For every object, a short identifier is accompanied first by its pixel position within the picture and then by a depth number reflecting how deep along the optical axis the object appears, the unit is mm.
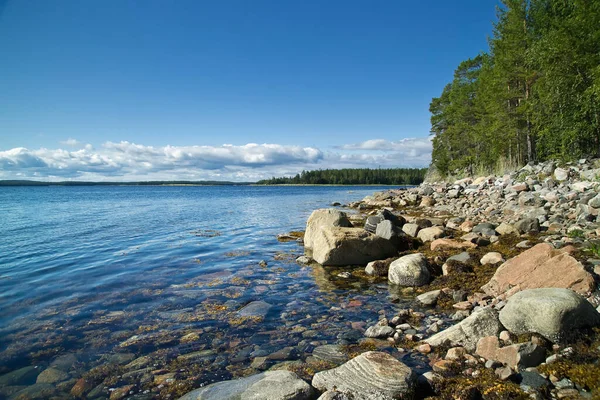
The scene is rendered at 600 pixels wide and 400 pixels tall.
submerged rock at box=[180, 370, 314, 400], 4316
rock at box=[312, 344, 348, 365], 5598
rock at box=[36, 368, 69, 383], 5406
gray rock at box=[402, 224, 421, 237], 14968
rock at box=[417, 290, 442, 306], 7812
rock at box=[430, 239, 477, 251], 11859
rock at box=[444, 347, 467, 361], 5102
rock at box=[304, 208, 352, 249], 15526
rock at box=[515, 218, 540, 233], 12688
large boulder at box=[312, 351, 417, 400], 4270
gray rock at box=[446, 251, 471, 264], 10133
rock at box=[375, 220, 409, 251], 13198
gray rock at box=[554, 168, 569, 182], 20514
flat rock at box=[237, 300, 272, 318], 7836
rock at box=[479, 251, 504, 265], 9737
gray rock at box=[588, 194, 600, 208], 12718
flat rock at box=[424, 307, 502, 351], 5445
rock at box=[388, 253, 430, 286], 9320
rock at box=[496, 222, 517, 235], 12719
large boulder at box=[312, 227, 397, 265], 12203
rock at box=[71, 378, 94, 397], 5023
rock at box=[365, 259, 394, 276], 10672
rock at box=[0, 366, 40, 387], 5387
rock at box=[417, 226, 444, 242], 13914
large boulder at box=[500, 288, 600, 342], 5059
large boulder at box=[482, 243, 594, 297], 6430
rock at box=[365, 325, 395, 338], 6266
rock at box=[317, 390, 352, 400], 4188
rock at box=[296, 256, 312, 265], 12953
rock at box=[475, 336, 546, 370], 4613
